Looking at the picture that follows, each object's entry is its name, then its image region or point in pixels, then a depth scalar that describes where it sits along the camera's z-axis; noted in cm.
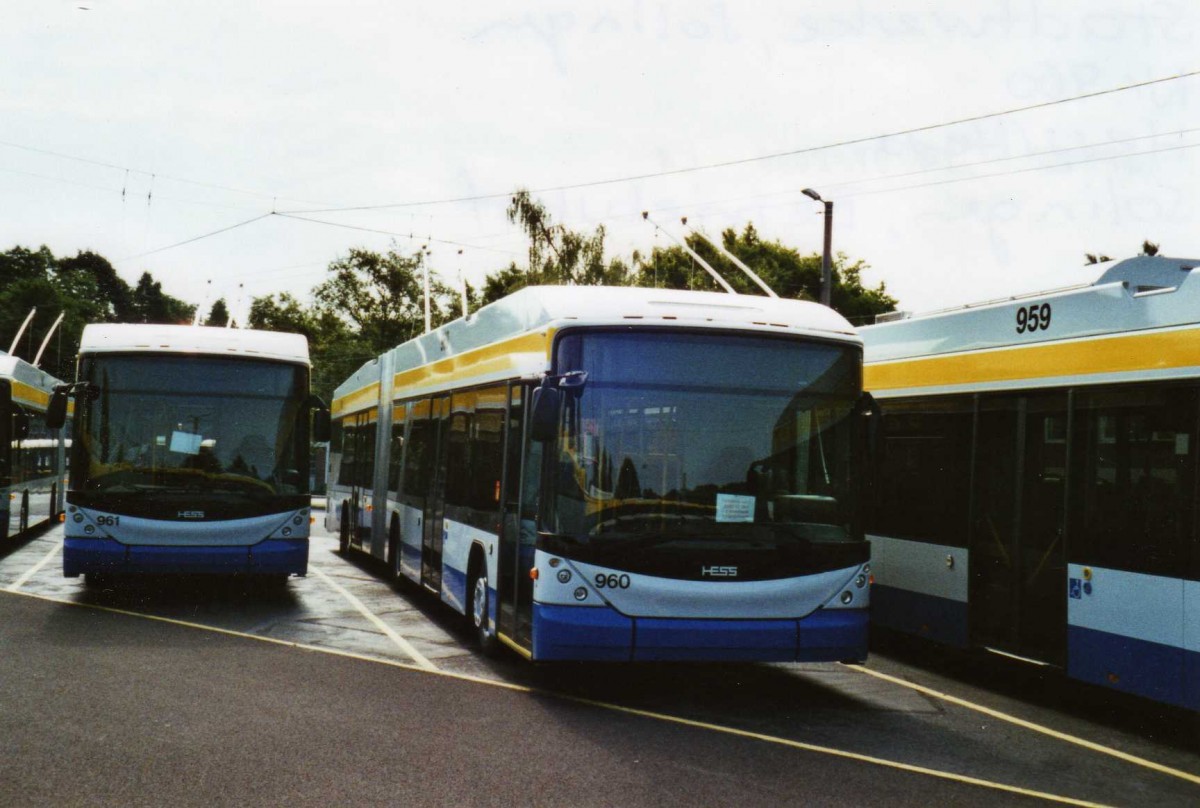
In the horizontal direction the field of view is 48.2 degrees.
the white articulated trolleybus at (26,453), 1911
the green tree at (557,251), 5091
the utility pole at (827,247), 2681
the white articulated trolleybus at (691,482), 902
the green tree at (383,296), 6756
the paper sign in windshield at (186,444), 1412
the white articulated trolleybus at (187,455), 1384
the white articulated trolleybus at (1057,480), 848
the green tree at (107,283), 11512
